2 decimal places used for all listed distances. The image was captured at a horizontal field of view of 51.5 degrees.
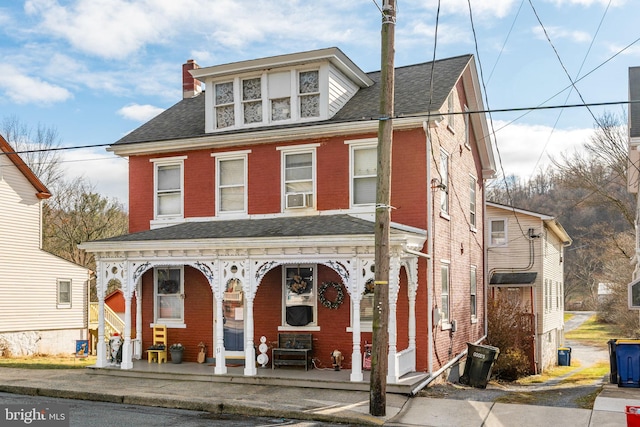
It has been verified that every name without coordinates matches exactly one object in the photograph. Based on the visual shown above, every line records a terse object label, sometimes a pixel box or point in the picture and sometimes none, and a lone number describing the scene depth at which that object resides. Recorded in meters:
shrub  22.36
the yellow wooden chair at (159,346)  18.00
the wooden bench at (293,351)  16.25
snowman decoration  16.45
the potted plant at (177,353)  17.78
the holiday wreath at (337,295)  16.64
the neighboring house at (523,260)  28.95
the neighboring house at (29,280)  24.62
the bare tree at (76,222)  42.28
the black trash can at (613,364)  15.46
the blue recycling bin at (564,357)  34.06
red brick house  15.59
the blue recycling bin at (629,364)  14.92
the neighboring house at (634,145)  16.72
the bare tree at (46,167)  44.34
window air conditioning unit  17.47
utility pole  11.98
